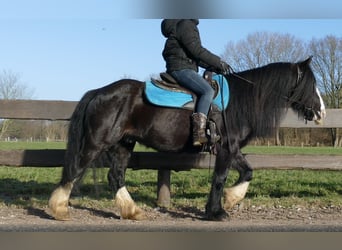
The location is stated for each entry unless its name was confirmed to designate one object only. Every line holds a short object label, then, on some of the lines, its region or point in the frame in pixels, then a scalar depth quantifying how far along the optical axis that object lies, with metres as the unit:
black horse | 5.92
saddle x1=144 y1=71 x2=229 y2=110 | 5.95
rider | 5.83
